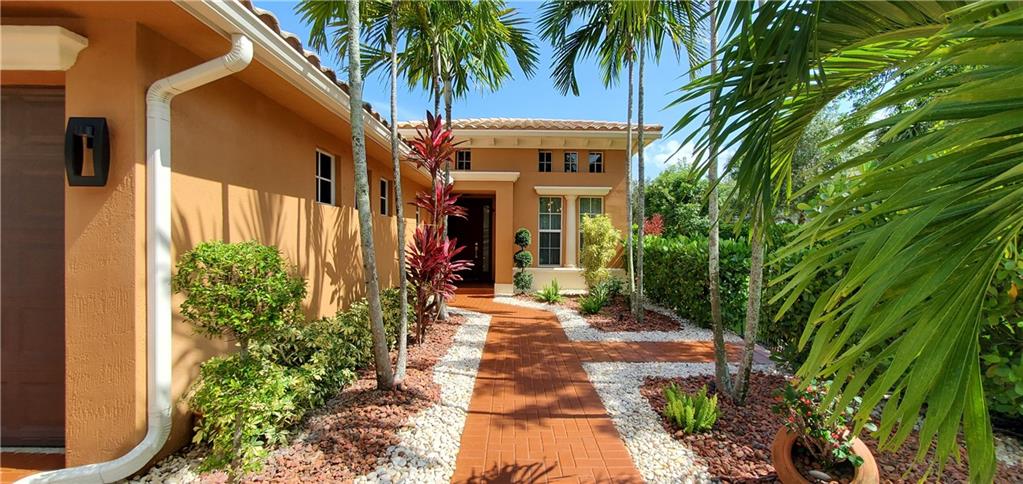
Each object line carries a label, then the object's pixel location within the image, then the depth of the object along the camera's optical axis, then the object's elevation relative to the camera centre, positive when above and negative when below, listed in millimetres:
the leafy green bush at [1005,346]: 2814 -834
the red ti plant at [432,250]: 5715 -78
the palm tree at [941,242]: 1061 +1
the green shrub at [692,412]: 3371 -1529
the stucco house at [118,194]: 2625 +410
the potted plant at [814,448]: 2506 -1416
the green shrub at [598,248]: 9922 -104
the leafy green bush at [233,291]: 2619 -318
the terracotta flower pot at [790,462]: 2484 -1500
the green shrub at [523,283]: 11812 -1203
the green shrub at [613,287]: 9766 -1116
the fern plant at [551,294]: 10516 -1412
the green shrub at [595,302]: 8859 -1372
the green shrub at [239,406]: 2494 -1115
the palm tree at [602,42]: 6695 +4204
